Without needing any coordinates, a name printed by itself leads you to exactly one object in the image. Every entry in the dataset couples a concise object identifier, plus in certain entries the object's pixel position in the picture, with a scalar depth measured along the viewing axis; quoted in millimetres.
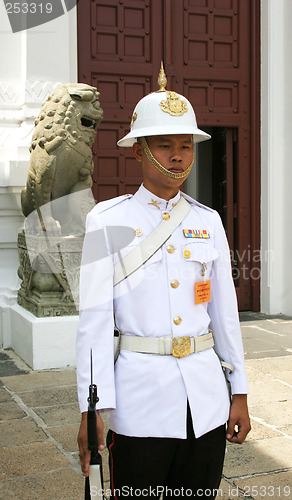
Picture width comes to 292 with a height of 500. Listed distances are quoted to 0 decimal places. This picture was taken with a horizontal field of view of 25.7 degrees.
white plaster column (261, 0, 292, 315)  6773
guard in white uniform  1848
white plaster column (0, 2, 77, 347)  5582
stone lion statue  4730
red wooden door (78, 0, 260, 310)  6418
